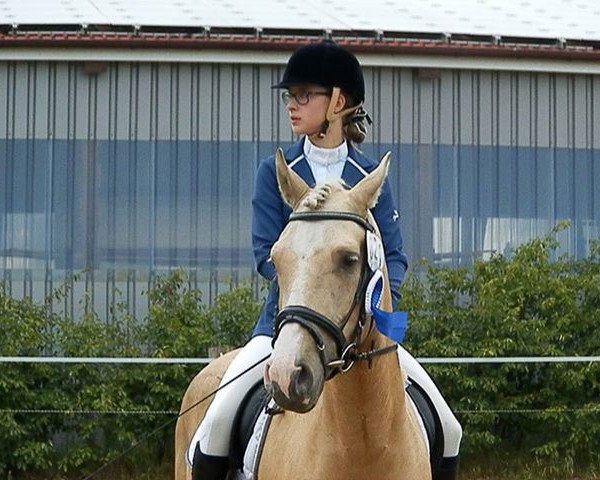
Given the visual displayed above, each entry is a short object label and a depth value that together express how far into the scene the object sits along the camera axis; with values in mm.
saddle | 9906
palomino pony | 7590
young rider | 9703
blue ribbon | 8141
